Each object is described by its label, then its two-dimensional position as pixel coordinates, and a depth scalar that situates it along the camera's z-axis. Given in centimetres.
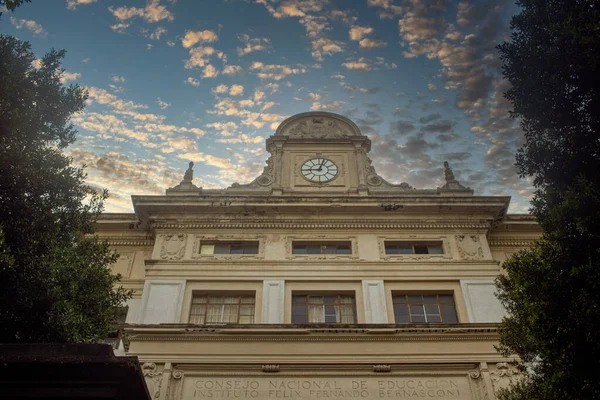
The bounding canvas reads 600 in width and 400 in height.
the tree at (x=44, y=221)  1131
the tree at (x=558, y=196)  959
